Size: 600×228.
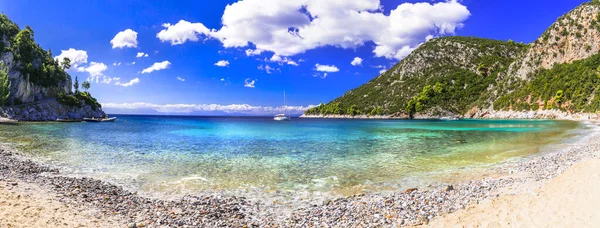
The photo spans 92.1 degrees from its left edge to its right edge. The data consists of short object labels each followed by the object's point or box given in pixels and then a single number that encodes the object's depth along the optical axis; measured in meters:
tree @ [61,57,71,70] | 156.75
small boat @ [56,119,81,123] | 98.85
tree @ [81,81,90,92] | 172.14
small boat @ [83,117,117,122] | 111.39
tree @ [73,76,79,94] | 152.73
